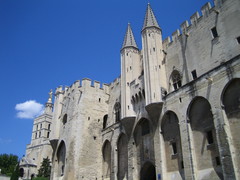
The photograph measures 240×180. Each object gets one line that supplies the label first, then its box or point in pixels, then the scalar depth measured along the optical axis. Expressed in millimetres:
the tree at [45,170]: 44188
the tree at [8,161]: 56072
